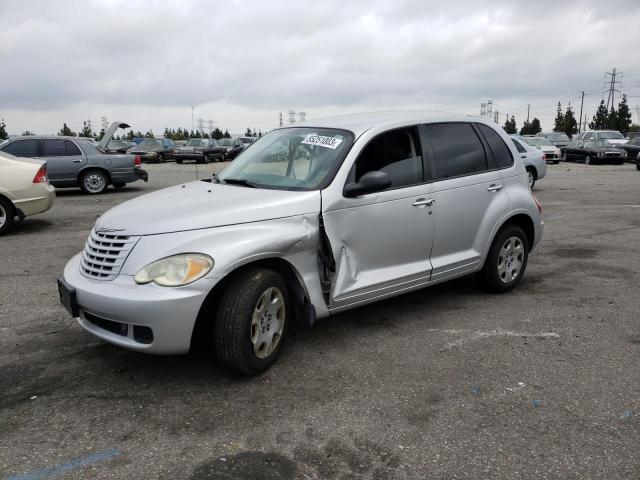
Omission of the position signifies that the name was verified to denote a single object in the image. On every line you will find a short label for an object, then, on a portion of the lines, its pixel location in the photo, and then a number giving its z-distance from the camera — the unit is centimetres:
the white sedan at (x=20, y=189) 896
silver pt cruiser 346
